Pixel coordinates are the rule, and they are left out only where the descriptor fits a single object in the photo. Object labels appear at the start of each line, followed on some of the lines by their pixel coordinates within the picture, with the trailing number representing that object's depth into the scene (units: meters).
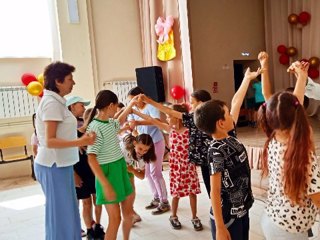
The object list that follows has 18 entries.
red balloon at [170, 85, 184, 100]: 5.53
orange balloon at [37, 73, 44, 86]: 5.03
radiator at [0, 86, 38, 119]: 5.11
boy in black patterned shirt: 1.32
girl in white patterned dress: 1.15
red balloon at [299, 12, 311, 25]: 6.92
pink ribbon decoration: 5.46
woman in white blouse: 1.75
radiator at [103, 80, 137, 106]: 5.99
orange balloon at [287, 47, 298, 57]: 7.29
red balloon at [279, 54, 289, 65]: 7.46
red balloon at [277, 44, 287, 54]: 7.45
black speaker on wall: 5.66
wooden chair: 4.99
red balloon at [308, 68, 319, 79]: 6.87
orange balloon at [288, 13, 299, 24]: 7.10
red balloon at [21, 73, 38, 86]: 5.07
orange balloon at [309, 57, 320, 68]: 6.75
